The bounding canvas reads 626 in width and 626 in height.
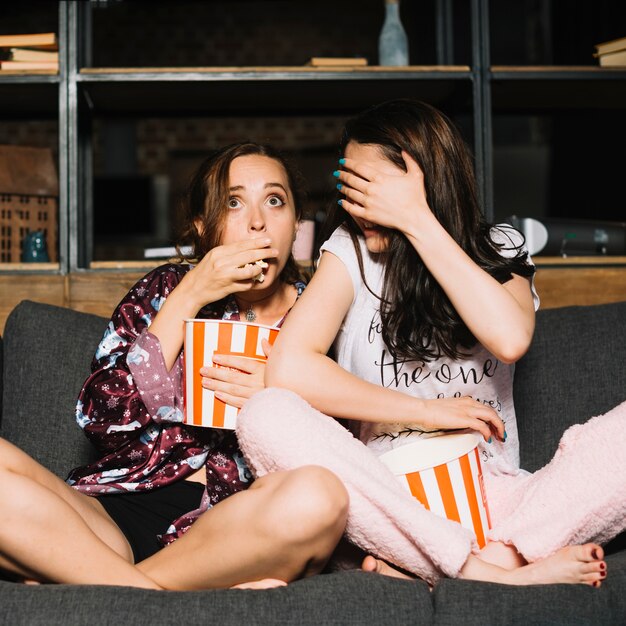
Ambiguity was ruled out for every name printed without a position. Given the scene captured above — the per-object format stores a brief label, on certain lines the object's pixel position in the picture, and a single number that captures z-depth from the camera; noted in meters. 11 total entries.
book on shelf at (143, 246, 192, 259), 2.01
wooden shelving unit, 1.96
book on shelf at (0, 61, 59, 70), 2.02
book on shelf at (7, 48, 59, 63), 2.03
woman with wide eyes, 1.07
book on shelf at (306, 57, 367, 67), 2.06
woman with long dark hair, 1.12
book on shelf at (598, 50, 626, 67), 2.09
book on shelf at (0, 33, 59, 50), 2.03
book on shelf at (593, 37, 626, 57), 2.08
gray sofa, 1.65
